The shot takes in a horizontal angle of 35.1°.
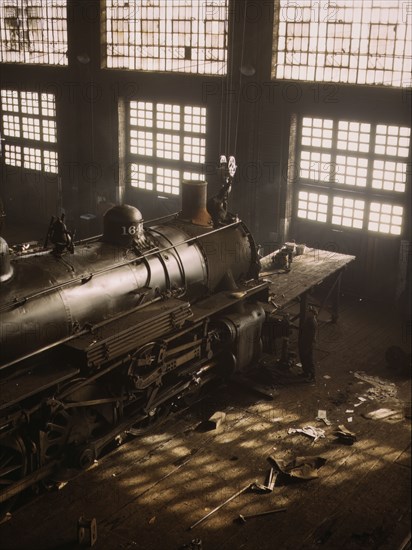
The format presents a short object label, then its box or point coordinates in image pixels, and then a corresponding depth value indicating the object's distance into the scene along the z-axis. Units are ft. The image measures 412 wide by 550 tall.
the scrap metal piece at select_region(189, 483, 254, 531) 22.89
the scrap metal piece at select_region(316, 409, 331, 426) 29.87
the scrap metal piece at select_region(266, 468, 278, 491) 24.93
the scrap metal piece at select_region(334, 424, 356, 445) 28.22
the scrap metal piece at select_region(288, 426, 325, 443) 28.71
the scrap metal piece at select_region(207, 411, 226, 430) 29.09
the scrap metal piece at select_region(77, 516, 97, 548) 21.49
